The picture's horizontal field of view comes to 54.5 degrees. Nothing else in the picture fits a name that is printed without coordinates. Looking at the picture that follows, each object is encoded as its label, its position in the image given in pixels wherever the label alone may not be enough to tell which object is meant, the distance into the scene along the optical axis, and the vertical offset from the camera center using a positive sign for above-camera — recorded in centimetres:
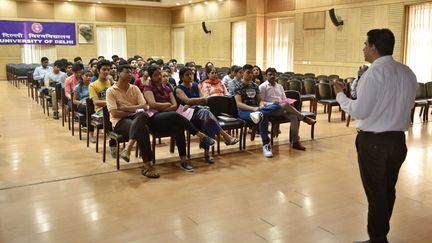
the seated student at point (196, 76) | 917 -3
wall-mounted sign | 1947 +200
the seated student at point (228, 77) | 793 -5
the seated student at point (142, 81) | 618 -11
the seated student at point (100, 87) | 584 -17
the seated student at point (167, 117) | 511 -51
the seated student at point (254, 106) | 582 -46
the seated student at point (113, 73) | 777 +3
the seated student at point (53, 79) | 927 -10
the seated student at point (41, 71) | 1117 +10
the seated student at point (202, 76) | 969 -3
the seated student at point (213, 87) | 657 -20
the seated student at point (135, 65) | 874 +23
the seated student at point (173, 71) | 949 +8
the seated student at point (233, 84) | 620 -14
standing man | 262 -24
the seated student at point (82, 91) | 687 -27
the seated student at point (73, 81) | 745 -11
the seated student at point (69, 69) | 909 +13
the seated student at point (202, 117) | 544 -55
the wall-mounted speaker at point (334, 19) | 1335 +176
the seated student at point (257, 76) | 758 -3
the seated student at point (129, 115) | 483 -48
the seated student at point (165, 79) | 592 -6
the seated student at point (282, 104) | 615 -43
